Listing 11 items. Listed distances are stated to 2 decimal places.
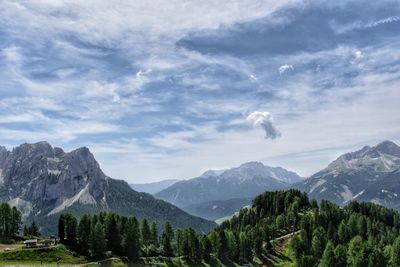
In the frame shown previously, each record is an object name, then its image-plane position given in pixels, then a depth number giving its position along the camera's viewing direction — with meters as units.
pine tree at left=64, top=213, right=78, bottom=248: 194.12
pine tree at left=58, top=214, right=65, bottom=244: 195.88
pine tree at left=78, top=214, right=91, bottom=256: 184.25
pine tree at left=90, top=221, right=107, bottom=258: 180.88
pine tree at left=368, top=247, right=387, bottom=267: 174.12
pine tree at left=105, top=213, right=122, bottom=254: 193.50
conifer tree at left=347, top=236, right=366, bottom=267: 174.38
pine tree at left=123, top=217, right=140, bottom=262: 189.00
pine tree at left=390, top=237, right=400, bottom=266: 184.31
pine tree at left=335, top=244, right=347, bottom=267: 178.75
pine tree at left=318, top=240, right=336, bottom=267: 174.38
